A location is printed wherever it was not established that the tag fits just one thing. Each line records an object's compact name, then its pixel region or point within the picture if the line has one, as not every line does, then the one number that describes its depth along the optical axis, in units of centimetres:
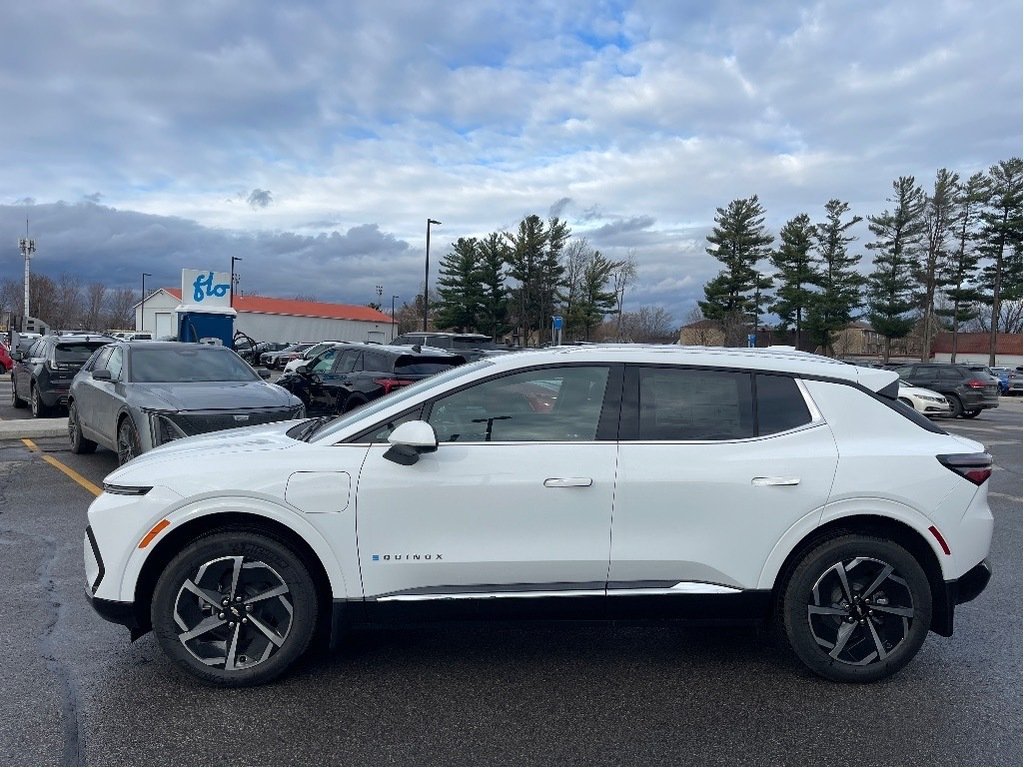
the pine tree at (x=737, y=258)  5675
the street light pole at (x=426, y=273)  3972
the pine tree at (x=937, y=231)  5259
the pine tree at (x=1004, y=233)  5144
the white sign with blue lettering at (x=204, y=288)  2728
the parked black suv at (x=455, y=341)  2473
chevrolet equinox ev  367
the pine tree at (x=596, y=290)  6081
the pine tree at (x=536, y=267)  5853
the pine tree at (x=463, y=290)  5975
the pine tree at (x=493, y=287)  5950
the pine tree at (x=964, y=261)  5228
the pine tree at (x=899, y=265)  5228
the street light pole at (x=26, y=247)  6475
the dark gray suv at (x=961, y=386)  2347
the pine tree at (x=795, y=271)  5481
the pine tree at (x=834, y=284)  5400
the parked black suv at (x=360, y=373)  1259
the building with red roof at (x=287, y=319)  7900
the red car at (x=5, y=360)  2817
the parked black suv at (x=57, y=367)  1426
